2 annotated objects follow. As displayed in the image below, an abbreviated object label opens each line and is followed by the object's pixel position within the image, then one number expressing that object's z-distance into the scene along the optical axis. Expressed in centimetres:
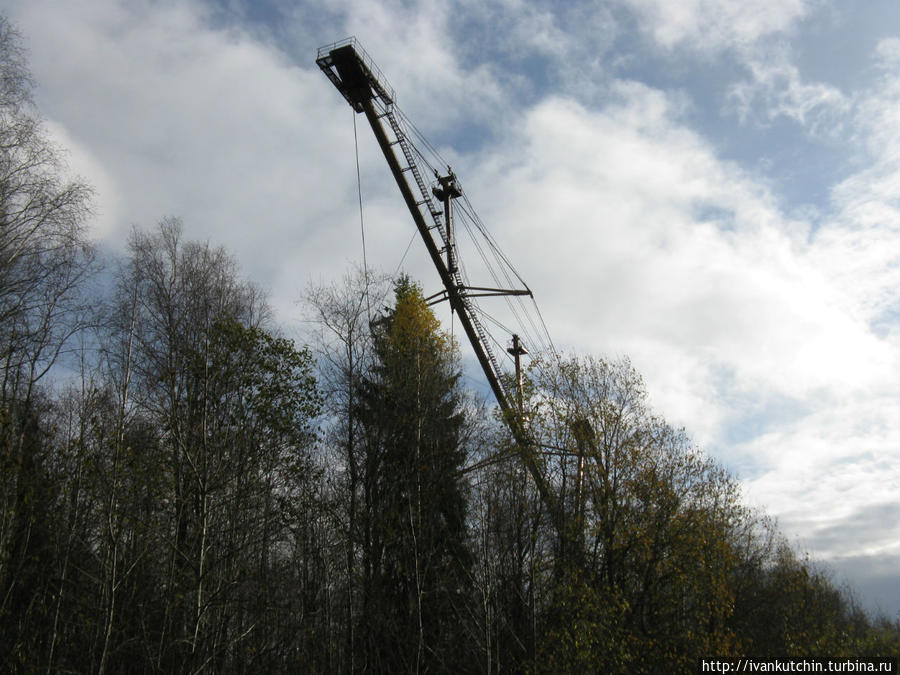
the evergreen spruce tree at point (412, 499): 1884
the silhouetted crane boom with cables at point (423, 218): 2000
